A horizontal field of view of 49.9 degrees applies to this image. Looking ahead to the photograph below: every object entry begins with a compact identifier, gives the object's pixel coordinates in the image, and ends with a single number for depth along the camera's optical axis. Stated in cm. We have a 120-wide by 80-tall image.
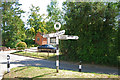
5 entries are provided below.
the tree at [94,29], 1120
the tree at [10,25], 3100
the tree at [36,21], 3922
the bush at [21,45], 2222
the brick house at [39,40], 2876
